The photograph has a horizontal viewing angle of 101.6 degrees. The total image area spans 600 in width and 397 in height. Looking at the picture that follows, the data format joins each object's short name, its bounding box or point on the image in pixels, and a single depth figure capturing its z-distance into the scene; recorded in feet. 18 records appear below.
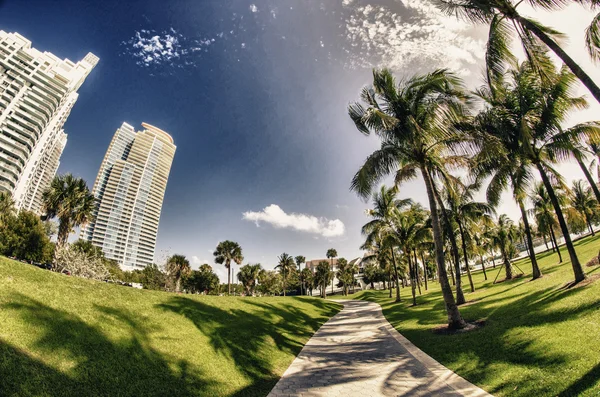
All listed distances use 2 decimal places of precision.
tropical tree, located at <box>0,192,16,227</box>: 111.93
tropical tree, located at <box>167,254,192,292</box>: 173.06
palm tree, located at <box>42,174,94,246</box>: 76.89
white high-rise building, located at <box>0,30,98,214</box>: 271.90
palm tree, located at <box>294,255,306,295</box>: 252.44
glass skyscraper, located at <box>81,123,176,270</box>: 546.26
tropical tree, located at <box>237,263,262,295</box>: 208.74
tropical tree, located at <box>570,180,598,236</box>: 121.74
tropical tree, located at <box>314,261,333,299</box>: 225.02
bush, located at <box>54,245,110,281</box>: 84.47
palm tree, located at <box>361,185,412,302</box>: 85.15
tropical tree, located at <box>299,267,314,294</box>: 260.21
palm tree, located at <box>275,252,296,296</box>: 228.63
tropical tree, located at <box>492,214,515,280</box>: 77.46
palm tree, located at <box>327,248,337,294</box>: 252.21
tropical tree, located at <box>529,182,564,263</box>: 80.33
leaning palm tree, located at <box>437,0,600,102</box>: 22.86
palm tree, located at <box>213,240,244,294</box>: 180.14
